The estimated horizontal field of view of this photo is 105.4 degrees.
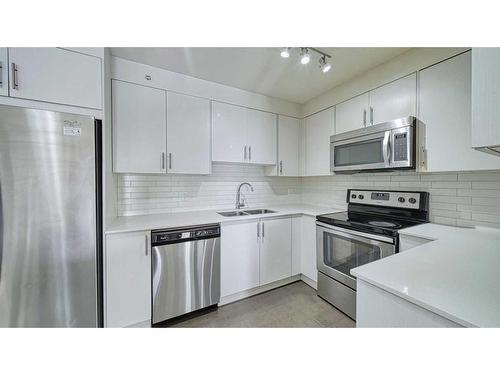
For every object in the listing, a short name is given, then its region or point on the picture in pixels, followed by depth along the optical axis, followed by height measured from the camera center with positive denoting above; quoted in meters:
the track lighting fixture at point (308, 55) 1.48 +1.08
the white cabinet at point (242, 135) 2.19 +0.62
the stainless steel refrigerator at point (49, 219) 1.15 -0.22
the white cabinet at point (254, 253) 1.93 -0.75
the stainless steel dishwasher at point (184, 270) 1.60 -0.76
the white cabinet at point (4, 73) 1.14 +0.68
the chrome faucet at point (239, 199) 2.54 -0.19
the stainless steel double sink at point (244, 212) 2.26 -0.34
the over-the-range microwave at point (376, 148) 1.57 +0.35
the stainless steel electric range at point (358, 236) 1.58 -0.45
